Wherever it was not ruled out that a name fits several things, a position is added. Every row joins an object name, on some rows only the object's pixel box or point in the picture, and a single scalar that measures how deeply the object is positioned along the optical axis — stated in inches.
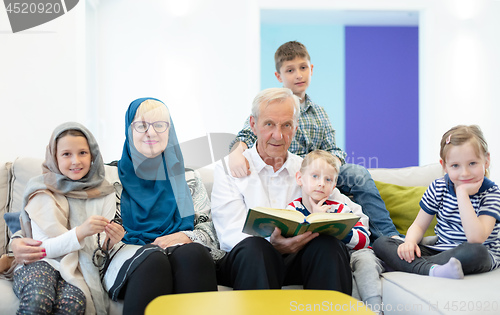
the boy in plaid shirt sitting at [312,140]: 96.3
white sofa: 62.7
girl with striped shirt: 72.8
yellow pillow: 100.1
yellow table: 50.1
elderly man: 68.4
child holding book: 76.3
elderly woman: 69.7
